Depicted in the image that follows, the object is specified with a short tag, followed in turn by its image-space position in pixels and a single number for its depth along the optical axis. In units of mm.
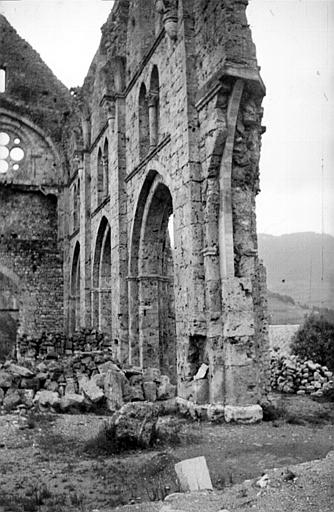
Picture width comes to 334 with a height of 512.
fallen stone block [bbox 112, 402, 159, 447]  6277
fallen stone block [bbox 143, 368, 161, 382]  9711
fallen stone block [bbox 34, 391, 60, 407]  8570
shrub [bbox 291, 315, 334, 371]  13227
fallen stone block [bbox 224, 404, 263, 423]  7637
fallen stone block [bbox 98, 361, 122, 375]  9394
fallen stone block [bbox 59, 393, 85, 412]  8523
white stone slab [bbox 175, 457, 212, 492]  4406
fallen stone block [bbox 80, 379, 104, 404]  8750
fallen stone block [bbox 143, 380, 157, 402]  9273
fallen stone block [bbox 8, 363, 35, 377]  9562
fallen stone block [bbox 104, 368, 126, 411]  8734
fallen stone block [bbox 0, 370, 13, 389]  9188
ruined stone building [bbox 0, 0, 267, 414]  8375
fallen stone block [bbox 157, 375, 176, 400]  9289
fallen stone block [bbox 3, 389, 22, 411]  8562
